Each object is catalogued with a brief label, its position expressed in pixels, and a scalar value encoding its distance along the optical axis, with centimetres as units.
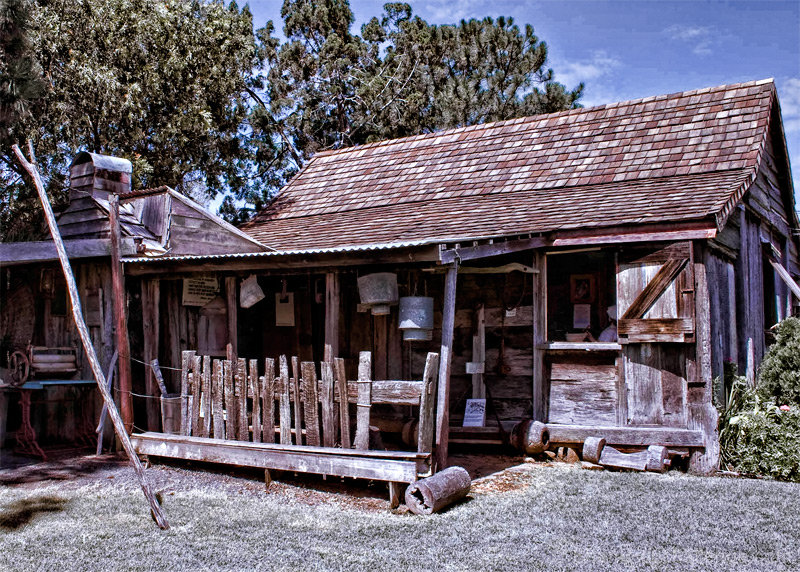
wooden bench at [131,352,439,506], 671
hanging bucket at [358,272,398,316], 829
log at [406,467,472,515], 624
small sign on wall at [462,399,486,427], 918
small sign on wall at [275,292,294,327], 1154
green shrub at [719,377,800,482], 759
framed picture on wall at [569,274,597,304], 1178
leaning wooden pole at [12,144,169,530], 584
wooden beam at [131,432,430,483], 659
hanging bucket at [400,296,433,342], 802
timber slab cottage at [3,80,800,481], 816
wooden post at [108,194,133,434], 817
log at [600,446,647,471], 797
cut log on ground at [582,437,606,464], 821
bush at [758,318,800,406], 844
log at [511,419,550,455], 864
